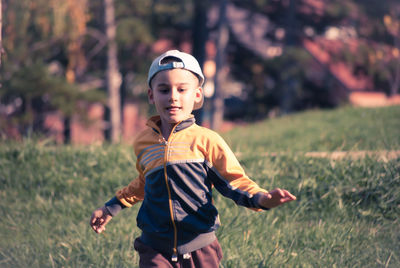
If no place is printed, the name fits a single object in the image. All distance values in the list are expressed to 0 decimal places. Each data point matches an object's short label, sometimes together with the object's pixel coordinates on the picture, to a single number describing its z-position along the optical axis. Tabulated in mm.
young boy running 5289
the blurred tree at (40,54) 28125
